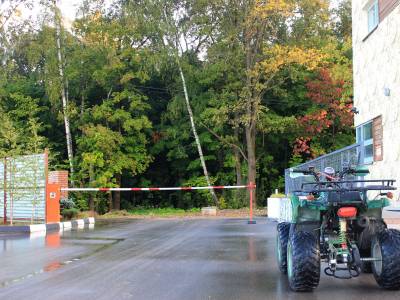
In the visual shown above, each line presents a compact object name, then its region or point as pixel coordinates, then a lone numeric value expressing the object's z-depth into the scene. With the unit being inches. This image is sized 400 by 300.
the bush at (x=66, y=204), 811.1
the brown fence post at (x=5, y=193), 714.4
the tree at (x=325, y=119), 1168.8
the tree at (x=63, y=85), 1215.8
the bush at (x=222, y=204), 1187.0
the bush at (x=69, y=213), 794.8
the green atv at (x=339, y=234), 243.9
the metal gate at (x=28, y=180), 709.3
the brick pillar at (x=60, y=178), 885.2
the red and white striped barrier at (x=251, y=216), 734.7
